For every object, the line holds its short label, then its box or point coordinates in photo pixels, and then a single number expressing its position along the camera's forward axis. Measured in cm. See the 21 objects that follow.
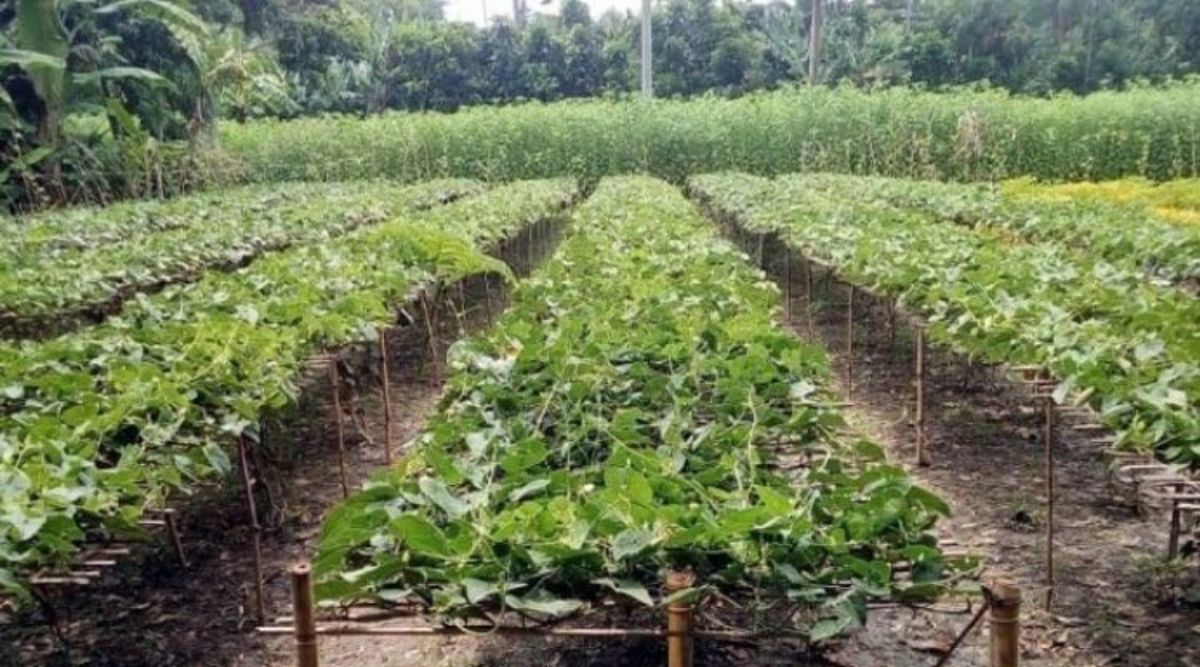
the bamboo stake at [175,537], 384
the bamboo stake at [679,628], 192
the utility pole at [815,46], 2645
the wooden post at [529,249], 1318
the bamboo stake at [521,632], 198
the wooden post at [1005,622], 182
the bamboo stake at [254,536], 388
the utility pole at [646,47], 2545
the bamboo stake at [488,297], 993
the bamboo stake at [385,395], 560
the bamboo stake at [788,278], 1040
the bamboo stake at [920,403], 579
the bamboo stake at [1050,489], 393
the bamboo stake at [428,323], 732
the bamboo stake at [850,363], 752
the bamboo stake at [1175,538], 392
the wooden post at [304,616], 193
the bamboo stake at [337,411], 501
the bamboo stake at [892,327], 699
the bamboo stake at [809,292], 931
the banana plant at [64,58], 1429
